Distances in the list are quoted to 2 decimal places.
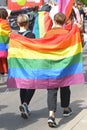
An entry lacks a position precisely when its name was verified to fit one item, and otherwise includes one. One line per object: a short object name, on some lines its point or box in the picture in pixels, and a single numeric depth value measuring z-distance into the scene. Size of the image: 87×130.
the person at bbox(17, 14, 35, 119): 7.75
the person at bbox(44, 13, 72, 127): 7.27
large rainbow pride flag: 7.34
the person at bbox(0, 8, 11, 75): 9.89
